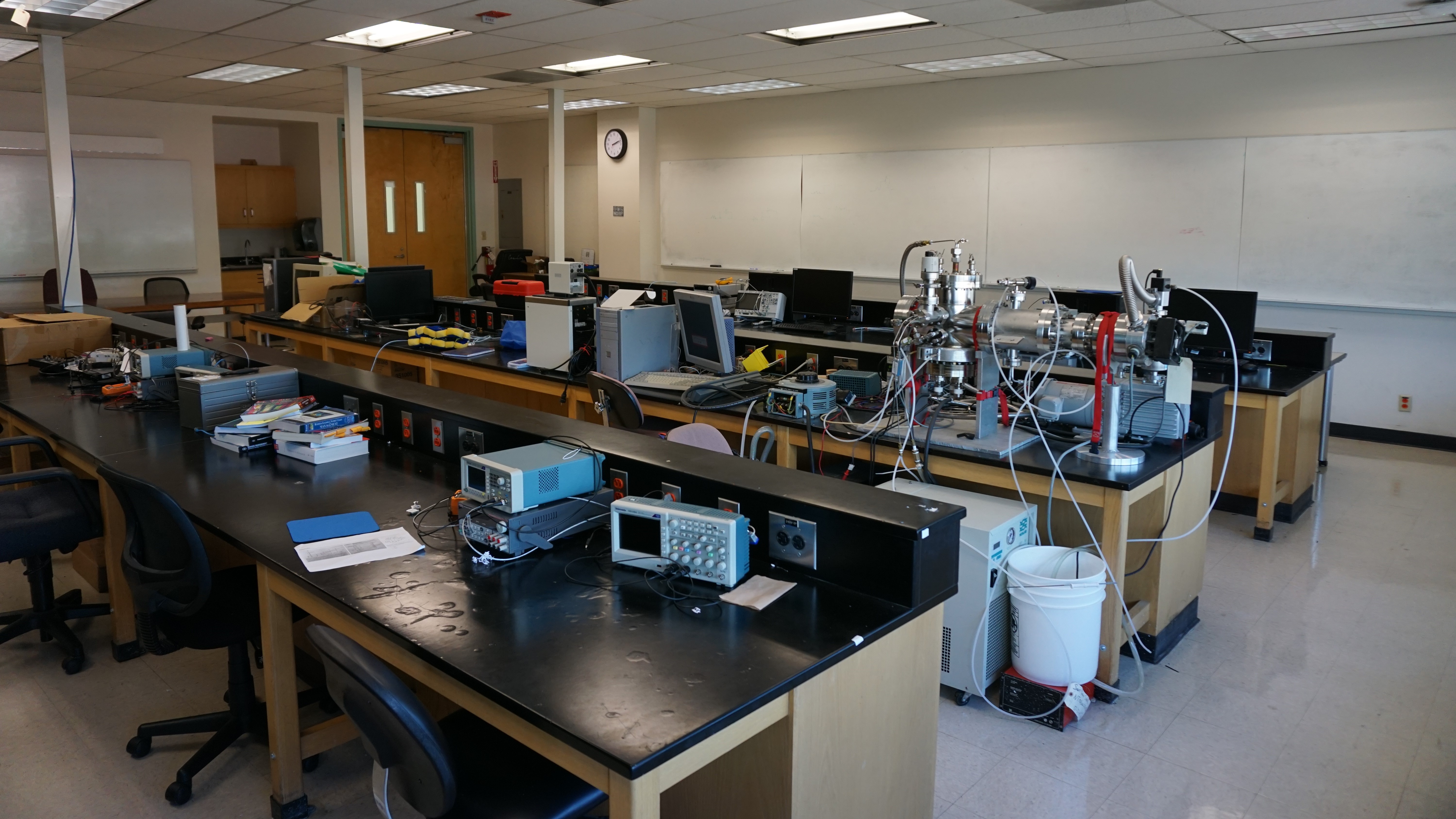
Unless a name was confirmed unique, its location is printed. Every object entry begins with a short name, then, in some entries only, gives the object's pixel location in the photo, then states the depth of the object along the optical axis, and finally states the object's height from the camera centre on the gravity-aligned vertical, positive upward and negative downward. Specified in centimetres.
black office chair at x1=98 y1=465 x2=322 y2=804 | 219 -81
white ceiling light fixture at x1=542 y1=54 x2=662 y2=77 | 693 +156
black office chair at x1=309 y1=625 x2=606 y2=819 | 146 -82
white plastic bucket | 264 -97
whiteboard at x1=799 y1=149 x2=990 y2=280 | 773 +61
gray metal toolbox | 327 -43
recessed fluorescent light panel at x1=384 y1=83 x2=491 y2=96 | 830 +162
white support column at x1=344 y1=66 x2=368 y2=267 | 713 +91
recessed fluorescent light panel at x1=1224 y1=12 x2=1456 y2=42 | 511 +143
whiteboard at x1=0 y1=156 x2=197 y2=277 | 850 +51
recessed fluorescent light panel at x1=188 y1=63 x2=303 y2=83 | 714 +153
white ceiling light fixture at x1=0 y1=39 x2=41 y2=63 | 614 +147
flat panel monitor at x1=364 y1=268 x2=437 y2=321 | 630 -15
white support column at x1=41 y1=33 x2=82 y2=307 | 575 +68
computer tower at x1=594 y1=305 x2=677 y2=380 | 422 -30
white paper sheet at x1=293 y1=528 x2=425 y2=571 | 206 -62
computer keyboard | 410 -47
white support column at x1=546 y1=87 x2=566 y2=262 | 815 +87
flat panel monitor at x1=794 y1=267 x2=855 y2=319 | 619 -11
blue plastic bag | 536 -36
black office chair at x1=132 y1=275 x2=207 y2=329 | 861 -18
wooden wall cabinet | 1023 +83
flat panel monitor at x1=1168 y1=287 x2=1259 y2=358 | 457 -18
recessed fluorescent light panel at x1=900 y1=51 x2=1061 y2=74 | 653 +153
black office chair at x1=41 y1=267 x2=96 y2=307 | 784 -16
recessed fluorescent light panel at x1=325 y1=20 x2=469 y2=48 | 590 +152
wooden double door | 1084 +83
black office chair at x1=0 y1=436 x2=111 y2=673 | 287 -80
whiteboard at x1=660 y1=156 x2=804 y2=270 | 898 +61
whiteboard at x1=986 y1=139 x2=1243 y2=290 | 653 +48
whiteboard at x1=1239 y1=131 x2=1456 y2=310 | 578 +37
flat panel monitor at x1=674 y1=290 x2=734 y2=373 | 412 -25
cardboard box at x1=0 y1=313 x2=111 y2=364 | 455 -32
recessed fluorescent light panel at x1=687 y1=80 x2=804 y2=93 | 792 +160
